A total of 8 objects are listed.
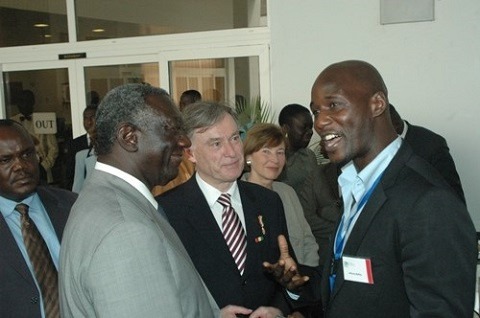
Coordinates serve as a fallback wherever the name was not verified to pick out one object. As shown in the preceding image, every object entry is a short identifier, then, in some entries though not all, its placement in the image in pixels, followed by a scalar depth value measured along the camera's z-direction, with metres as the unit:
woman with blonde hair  3.22
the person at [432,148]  3.44
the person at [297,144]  4.41
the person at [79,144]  5.79
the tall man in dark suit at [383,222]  1.48
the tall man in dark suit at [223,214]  2.31
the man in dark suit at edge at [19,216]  2.16
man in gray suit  1.28
